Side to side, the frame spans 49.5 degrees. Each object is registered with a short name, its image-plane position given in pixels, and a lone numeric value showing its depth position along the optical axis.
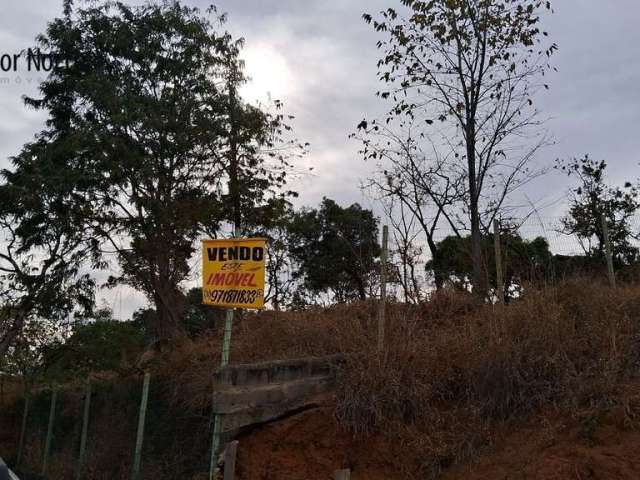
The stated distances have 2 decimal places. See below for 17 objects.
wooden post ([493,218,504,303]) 9.52
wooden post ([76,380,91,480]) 12.43
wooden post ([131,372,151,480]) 10.45
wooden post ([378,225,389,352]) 9.12
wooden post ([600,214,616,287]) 10.15
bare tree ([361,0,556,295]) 14.64
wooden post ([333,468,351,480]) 5.69
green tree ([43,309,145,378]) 19.16
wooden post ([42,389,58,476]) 14.45
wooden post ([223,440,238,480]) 7.50
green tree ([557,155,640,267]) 19.05
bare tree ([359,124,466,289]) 15.91
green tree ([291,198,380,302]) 25.95
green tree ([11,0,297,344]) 18.50
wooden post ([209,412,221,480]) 8.25
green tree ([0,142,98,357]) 18.62
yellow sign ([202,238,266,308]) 8.54
